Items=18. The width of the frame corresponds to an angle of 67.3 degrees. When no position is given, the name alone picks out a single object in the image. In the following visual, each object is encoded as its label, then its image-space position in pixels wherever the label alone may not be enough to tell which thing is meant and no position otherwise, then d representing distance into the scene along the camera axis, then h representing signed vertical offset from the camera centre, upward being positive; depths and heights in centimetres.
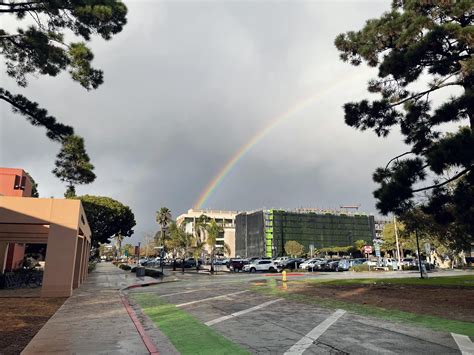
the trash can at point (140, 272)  3415 -97
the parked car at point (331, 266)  4553 -68
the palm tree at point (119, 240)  8334 +506
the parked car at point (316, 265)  4672 -57
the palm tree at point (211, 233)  6210 +487
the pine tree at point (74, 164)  1171 +319
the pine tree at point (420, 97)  1228 +669
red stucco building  3141 +655
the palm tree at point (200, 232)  6125 +526
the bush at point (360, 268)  4222 -88
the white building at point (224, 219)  14888 +1864
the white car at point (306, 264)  4874 -45
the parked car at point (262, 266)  4500 -63
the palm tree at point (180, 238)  7062 +469
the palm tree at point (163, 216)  7975 +992
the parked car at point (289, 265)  4979 -57
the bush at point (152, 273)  3441 -117
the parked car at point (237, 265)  4919 -53
